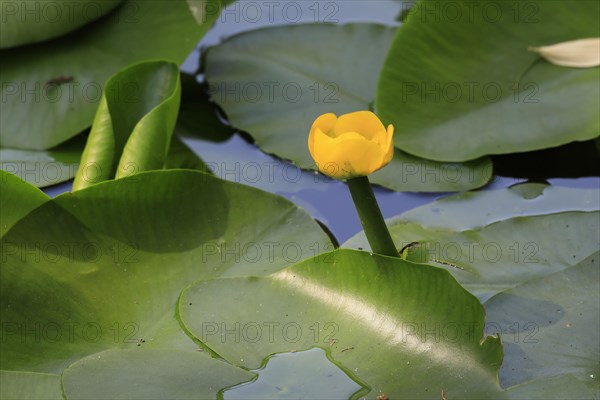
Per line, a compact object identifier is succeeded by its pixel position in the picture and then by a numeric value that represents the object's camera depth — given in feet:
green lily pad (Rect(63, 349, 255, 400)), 7.66
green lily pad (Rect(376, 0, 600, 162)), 8.19
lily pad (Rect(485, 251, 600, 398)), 7.71
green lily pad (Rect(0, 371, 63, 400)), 7.71
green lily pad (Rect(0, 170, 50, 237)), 7.86
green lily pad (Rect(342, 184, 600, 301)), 7.91
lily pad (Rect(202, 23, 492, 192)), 8.24
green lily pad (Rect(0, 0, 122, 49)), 8.37
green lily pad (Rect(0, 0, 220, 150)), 8.42
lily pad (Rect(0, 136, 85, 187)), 8.31
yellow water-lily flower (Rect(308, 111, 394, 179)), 7.59
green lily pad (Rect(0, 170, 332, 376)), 7.85
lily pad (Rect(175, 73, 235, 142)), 8.49
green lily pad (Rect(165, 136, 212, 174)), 8.37
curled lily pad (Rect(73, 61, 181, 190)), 8.04
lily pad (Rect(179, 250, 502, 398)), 7.64
